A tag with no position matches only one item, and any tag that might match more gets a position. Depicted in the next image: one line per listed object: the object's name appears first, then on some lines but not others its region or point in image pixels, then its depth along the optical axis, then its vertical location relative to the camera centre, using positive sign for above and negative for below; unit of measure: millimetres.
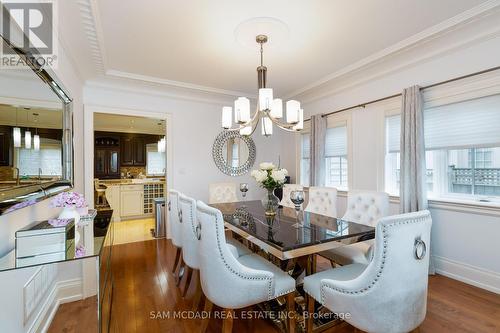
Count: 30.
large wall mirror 1231 +212
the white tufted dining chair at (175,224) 2586 -623
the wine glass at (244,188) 2979 -258
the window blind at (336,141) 3986 +439
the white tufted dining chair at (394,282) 1200 -607
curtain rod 2352 +934
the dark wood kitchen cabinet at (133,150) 7562 +579
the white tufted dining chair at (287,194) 3430 -399
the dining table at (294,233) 1583 -498
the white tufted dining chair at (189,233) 2033 -581
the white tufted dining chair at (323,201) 2869 -425
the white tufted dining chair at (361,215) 2074 -504
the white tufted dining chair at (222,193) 3676 -393
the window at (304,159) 4777 +161
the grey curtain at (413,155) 2752 +137
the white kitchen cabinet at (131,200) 5660 -776
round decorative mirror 4668 +297
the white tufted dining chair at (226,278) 1498 -707
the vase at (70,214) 1752 -338
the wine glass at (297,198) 2027 -264
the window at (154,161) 8016 +239
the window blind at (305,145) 4754 +434
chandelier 2285 +571
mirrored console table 1173 -466
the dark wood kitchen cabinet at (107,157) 7207 +347
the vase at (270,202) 2543 -380
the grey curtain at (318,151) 4125 +275
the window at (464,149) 2428 +187
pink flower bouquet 1717 -237
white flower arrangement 2385 -89
